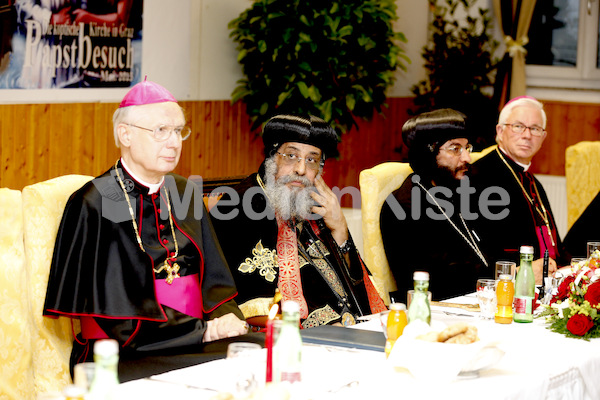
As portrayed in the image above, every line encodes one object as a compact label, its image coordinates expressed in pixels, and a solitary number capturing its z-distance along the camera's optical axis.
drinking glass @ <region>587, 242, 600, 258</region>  3.88
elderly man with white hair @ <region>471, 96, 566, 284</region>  5.04
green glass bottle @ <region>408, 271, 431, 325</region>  2.61
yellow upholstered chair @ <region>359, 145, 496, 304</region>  4.34
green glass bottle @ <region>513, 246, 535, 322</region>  3.09
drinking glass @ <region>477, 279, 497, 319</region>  3.10
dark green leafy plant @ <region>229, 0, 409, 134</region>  6.02
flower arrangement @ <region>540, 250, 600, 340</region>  2.89
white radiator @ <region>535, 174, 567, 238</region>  8.00
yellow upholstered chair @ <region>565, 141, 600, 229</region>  5.93
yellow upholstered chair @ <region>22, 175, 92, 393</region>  3.02
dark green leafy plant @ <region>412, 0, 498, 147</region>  7.67
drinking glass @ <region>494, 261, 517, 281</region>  3.31
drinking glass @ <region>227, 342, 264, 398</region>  1.95
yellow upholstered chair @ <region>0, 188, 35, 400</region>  2.91
